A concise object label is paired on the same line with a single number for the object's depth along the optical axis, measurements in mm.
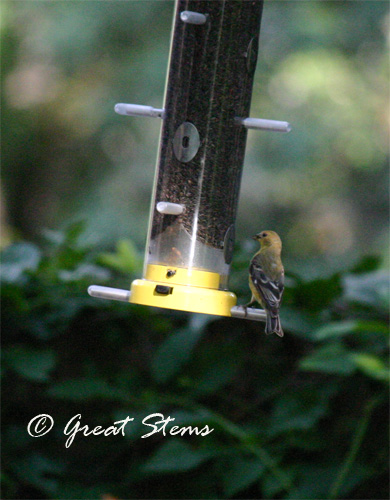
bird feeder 6799
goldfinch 6759
